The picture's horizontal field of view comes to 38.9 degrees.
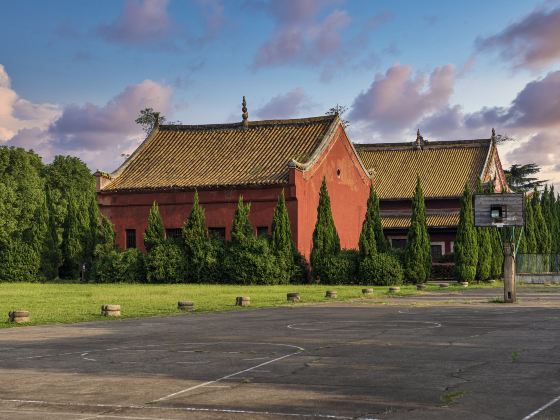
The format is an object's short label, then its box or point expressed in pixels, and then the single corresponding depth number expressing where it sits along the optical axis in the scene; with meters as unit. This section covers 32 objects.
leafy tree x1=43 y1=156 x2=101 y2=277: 44.91
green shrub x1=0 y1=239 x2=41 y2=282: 43.88
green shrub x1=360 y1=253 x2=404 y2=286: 39.09
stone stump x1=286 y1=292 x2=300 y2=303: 25.86
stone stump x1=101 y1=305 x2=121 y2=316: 20.11
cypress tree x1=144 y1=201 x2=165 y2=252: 40.90
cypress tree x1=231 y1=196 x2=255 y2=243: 39.50
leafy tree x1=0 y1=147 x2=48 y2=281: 44.19
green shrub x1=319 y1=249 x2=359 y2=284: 39.91
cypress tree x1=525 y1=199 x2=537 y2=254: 53.72
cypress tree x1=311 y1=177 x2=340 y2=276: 40.31
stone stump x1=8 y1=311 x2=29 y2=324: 18.36
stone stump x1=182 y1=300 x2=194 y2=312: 22.20
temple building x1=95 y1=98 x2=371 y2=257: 43.22
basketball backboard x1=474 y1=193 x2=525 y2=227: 27.39
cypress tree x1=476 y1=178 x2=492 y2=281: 44.41
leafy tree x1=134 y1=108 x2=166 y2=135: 71.38
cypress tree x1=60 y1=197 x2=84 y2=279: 46.53
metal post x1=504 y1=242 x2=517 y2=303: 25.09
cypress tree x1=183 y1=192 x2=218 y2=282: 39.75
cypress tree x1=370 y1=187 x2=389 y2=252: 40.34
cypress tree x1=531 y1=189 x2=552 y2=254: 56.16
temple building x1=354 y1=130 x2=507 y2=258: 55.88
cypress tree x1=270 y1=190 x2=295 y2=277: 39.97
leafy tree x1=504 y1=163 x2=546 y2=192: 84.12
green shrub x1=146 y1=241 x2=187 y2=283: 39.75
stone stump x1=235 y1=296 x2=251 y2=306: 24.03
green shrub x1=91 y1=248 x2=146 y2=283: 40.69
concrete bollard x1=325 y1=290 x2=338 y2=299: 27.69
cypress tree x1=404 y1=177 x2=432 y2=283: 40.66
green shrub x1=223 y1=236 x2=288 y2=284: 38.84
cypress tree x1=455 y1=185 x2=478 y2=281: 43.06
